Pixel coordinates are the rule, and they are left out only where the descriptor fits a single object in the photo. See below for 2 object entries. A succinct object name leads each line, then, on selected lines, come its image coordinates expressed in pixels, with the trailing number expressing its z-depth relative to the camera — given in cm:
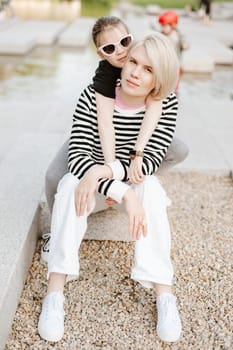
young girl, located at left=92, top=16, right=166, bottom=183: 262
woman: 241
